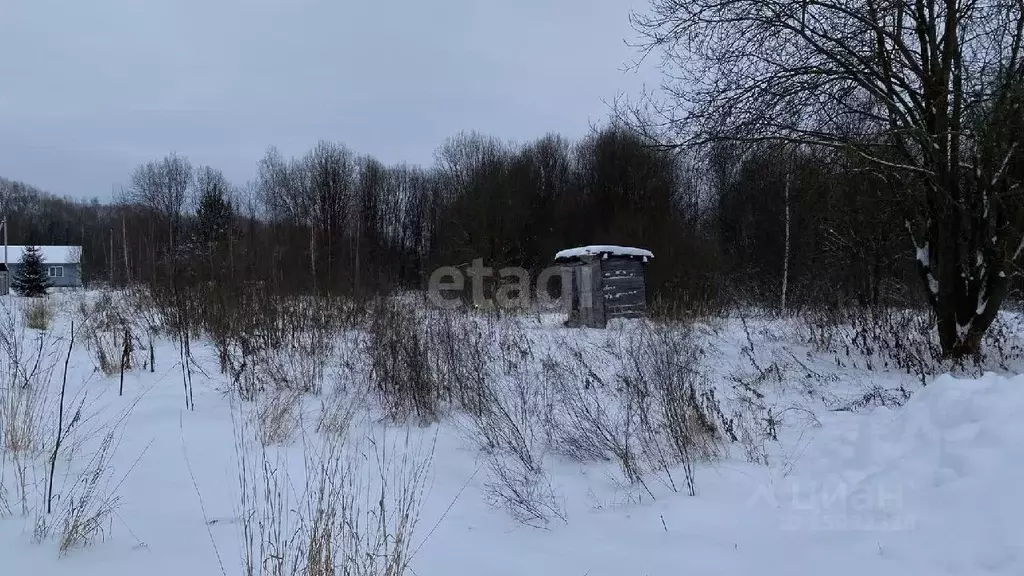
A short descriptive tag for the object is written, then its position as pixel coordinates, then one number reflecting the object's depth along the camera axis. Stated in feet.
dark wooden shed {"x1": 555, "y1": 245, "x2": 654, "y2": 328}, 38.52
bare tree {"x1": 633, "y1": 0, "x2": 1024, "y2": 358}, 20.35
